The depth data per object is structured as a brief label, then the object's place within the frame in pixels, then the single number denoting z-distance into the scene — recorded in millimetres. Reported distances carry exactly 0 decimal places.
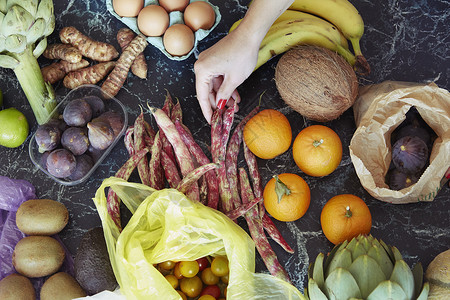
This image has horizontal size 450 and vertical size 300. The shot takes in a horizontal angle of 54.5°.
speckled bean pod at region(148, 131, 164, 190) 1193
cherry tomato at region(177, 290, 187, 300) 1123
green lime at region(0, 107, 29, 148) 1250
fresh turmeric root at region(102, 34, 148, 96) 1307
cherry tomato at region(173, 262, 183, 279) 1141
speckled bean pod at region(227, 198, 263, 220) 1137
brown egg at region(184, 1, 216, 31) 1260
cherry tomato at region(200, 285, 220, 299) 1121
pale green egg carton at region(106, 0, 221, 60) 1281
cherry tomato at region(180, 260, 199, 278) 1105
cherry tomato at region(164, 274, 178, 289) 1121
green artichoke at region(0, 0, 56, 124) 1173
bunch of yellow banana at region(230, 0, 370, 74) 1194
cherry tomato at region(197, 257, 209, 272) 1150
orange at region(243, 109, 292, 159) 1139
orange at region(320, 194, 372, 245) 1066
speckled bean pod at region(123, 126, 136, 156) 1239
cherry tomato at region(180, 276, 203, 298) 1125
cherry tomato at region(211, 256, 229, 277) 1099
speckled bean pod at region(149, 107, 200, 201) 1189
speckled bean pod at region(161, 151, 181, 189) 1194
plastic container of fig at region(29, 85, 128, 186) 1240
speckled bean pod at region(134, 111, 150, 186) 1216
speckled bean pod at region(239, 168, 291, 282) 1112
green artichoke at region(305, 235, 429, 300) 897
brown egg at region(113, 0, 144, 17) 1274
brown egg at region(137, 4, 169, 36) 1256
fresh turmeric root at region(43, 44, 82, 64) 1328
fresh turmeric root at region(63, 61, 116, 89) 1326
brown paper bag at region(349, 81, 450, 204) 1080
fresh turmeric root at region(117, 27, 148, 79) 1321
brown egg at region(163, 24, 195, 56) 1242
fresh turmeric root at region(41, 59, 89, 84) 1336
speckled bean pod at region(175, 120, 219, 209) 1188
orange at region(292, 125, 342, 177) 1112
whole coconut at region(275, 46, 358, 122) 1087
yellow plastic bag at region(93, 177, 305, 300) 1011
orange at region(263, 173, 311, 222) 1087
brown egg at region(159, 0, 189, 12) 1280
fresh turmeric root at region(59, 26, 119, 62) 1341
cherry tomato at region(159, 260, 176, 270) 1141
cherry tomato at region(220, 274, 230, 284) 1124
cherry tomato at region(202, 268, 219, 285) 1135
